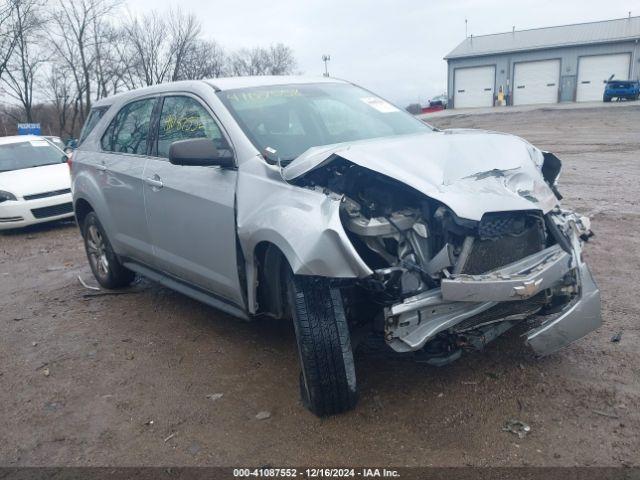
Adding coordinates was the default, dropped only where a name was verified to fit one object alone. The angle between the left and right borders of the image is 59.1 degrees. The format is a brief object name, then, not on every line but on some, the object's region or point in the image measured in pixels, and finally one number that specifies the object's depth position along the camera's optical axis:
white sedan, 8.80
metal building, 39.88
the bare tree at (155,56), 41.16
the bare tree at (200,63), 43.44
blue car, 33.62
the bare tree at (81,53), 37.34
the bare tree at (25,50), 31.16
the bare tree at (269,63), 55.12
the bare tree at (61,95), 39.78
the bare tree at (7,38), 30.41
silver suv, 2.73
